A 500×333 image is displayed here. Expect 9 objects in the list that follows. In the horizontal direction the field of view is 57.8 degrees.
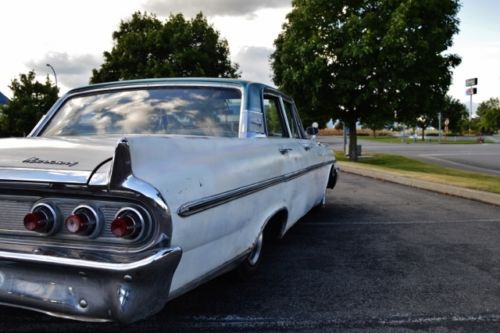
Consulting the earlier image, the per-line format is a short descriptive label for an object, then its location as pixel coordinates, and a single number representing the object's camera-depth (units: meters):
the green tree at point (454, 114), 67.97
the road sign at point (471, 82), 51.98
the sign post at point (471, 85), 46.63
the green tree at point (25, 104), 31.00
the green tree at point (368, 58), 15.62
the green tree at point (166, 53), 29.99
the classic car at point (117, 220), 2.05
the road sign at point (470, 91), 46.37
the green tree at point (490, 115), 84.19
